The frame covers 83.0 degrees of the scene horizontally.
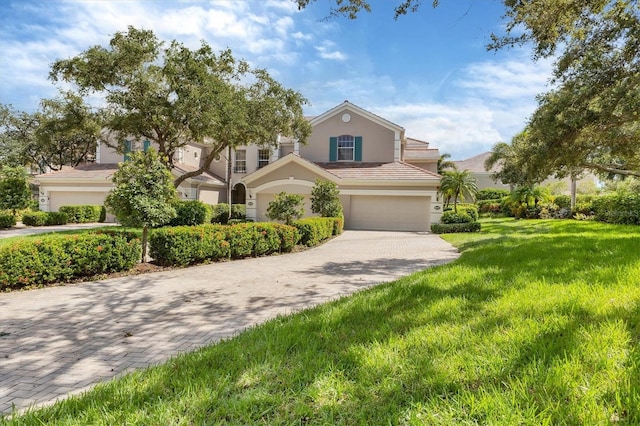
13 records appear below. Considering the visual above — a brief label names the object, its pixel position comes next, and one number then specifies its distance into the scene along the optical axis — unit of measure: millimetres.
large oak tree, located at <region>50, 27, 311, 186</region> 15344
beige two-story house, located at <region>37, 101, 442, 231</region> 22359
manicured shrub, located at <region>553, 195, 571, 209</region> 28828
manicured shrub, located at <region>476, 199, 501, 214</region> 35625
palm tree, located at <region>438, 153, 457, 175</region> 40075
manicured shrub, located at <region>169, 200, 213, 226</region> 19891
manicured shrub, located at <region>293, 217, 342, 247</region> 14165
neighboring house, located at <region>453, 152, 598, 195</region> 41688
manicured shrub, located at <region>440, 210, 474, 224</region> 21172
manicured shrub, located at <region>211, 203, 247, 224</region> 25516
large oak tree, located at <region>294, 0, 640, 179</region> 8141
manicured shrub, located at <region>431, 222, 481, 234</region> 19916
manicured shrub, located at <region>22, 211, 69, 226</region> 21922
